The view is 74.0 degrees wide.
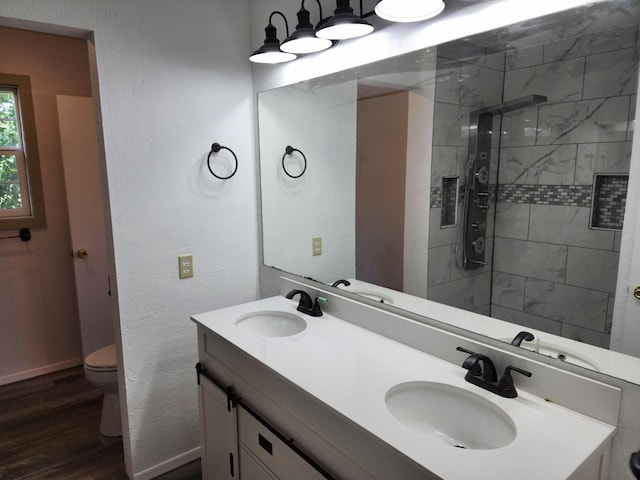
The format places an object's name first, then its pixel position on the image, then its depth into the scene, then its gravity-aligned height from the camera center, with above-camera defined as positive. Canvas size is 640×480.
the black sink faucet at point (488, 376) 1.18 -0.56
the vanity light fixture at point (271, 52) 1.82 +0.56
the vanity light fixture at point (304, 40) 1.66 +0.56
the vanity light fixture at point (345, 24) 1.48 +0.55
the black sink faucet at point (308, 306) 1.89 -0.56
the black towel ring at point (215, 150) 2.15 +0.16
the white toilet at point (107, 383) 2.40 -1.13
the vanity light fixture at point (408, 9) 1.32 +0.54
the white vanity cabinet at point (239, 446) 1.34 -0.94
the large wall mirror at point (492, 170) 1.13 +0.03
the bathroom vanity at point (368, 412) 0.97 -0.61
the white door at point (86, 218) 3.01 -0.25
